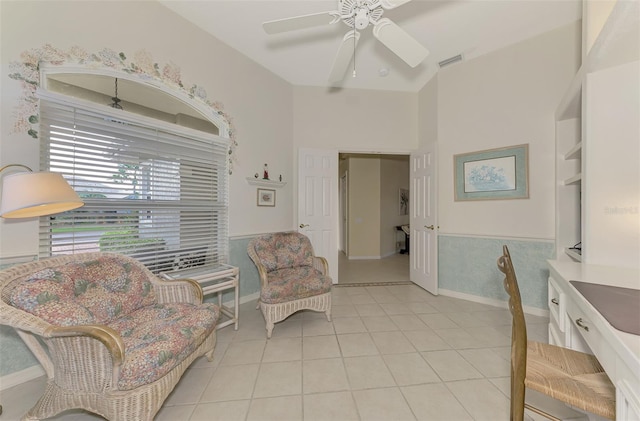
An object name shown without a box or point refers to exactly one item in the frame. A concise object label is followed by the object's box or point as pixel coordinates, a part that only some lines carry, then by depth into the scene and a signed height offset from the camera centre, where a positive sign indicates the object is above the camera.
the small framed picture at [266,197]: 3.28 +0.17
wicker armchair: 2.26 -0.72
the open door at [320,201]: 3.71 +0.12
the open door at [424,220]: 3.36 -0.17
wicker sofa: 1.16 -0.72
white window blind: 1.78 +0.22
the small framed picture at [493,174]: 2.80 +0.43
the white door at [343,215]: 6.41 -0.17
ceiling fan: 1.59 +1.30
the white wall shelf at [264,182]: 3.14 +0.37
